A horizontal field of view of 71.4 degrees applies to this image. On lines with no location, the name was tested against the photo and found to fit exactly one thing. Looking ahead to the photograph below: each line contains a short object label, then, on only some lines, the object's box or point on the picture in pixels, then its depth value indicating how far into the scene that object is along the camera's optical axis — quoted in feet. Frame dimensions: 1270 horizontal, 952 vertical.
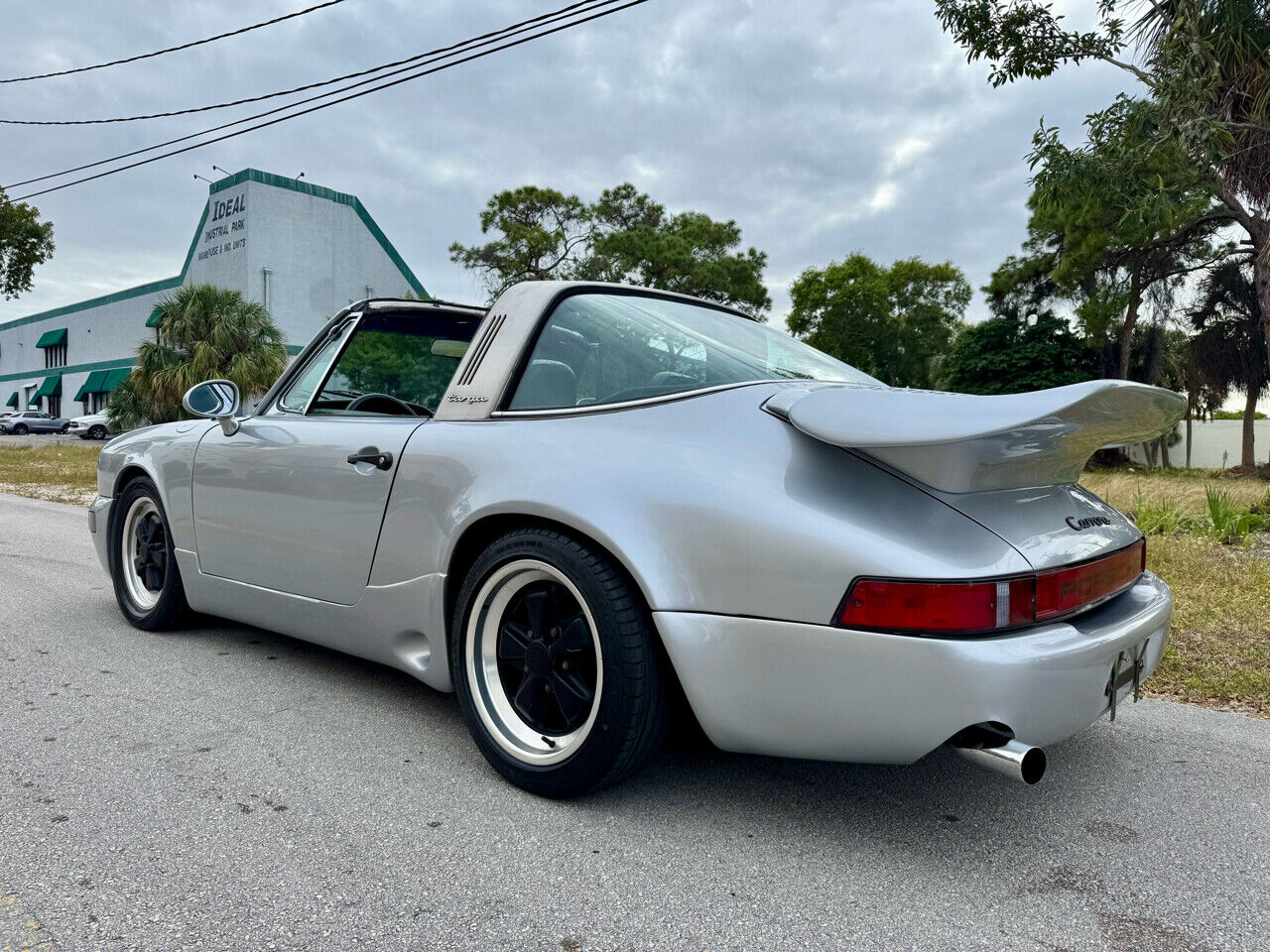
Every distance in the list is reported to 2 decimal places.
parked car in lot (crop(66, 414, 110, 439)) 116.67
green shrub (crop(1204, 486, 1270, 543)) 23.06
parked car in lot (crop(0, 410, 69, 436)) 133.08
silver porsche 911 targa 5.91
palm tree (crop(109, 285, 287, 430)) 71.92
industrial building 110.73
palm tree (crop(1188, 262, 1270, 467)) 93.96
